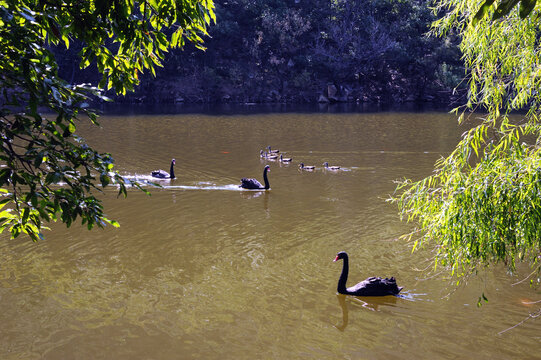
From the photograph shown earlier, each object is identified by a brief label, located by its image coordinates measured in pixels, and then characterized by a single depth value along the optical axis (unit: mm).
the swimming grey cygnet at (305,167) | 22219
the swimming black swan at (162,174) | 20116
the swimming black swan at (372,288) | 9867
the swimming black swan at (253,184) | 18750
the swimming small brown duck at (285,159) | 23969
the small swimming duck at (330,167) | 21984
